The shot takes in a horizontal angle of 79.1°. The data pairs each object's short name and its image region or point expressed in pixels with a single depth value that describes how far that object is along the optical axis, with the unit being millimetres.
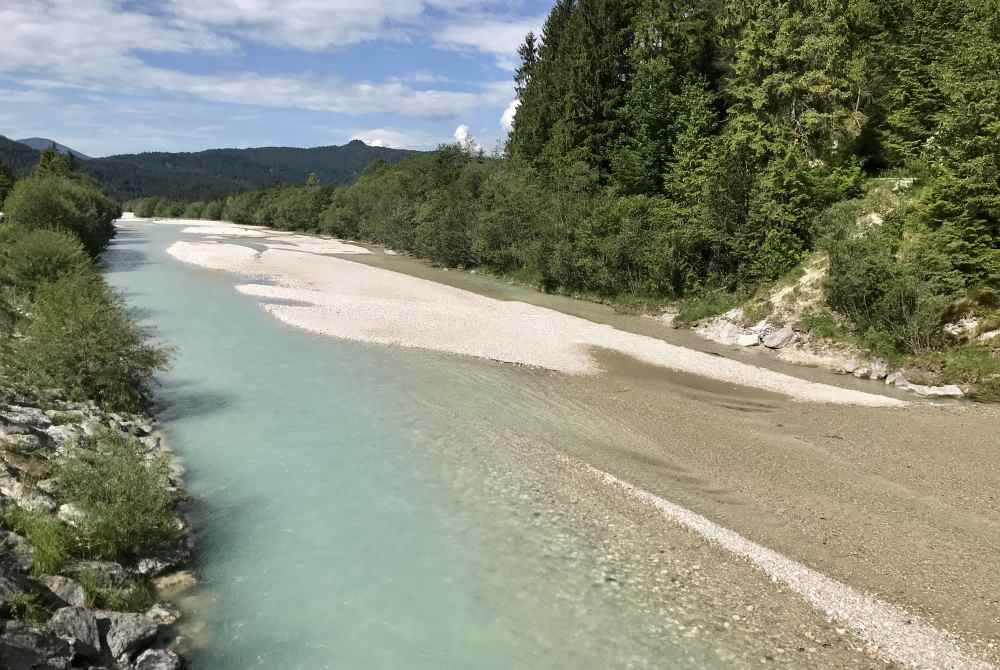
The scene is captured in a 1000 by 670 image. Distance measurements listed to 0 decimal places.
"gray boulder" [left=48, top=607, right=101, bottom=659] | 7289
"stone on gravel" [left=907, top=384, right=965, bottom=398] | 21719
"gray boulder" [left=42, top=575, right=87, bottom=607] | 8227
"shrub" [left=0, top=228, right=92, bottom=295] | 24797
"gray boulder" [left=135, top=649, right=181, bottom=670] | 7750
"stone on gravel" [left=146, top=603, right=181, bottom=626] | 8984
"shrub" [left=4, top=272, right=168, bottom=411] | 15891
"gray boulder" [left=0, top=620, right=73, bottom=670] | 6316
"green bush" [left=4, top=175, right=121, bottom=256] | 39938
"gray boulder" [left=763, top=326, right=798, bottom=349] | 28781
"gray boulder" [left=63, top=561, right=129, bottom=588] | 8867
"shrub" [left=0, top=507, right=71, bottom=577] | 8648
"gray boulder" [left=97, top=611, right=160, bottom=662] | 7793
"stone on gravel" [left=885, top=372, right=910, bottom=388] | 23291
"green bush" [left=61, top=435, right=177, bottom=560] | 9711
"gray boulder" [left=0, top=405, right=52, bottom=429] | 12955
